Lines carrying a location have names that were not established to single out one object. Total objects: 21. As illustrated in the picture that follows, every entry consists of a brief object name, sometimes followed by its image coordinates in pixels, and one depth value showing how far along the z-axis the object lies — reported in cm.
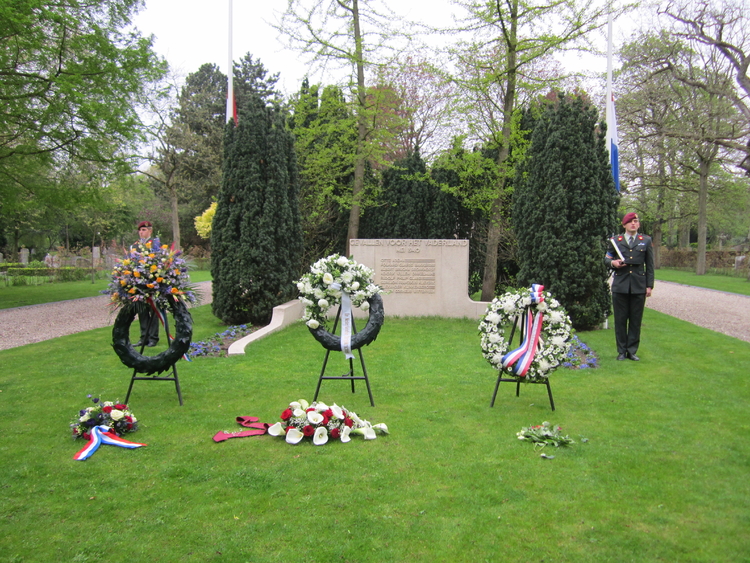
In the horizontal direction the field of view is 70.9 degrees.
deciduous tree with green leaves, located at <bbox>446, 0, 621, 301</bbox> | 1178
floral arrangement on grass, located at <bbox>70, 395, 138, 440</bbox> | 475
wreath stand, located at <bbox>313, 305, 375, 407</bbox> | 554
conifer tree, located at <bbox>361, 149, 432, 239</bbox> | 1510
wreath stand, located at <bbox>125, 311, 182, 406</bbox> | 563
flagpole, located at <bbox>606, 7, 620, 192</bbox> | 1052
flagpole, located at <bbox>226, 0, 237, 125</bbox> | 1205
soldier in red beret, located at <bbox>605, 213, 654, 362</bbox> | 757
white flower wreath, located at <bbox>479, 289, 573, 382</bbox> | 541
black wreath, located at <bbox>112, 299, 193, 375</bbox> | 567
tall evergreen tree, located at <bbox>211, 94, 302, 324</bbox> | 1070
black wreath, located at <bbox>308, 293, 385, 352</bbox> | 570
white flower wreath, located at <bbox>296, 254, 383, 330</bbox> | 558
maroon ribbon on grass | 470
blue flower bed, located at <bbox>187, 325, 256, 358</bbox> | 837
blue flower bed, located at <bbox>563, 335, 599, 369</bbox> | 743
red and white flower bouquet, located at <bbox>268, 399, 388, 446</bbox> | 461
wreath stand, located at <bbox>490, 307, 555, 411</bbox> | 549
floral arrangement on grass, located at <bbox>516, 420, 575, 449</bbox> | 453
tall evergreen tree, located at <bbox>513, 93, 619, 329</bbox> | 966
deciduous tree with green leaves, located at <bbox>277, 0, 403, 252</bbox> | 1430
